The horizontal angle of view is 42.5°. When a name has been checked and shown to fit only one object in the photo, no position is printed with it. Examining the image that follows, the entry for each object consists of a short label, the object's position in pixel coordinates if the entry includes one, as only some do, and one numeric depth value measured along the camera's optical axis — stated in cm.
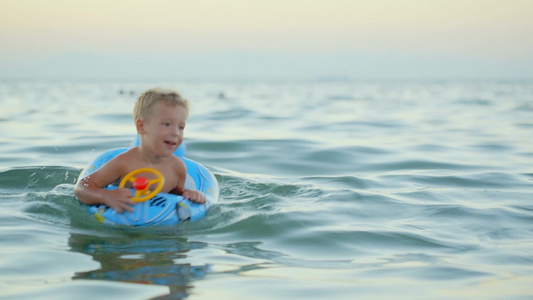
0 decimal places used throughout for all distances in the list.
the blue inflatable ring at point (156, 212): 504
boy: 505
